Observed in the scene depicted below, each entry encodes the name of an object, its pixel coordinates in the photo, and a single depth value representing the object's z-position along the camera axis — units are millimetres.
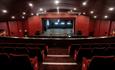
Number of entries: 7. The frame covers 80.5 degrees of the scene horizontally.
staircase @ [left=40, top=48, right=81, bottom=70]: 2645
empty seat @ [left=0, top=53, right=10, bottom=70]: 1816
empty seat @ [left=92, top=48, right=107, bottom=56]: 2497
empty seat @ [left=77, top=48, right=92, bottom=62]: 2525
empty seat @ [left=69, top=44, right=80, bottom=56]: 3421
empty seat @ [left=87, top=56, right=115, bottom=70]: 1758
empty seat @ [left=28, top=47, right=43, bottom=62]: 2607
